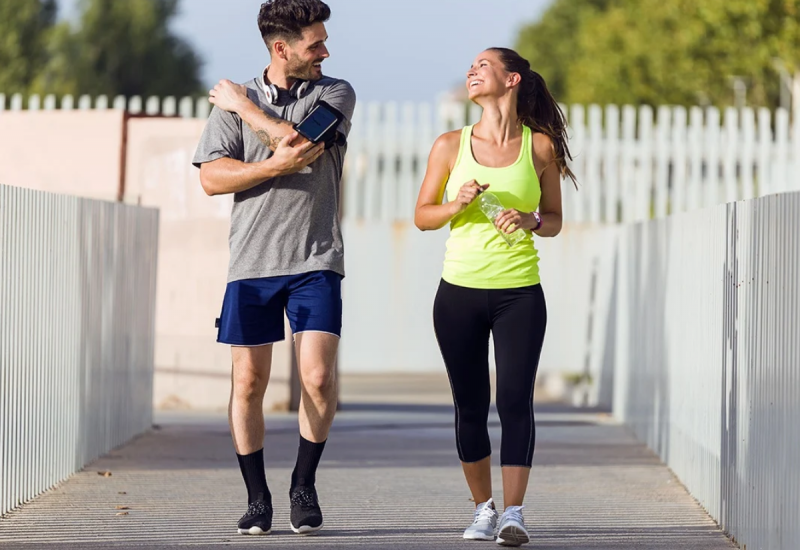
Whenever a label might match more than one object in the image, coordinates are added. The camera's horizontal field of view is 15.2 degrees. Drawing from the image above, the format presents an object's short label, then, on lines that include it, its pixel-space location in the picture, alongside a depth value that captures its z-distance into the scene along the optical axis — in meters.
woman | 10.85
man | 11.04
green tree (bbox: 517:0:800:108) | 47.16
